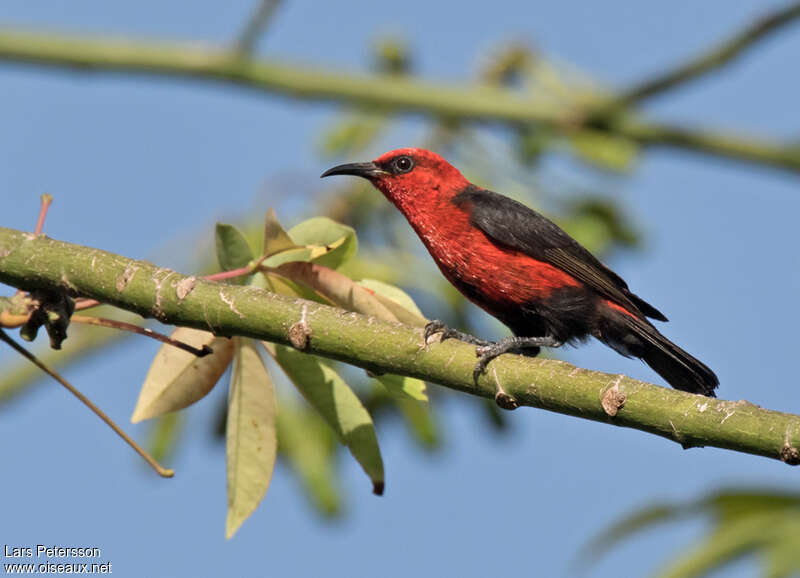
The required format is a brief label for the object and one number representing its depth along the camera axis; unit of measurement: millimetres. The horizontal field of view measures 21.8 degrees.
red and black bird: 8391
